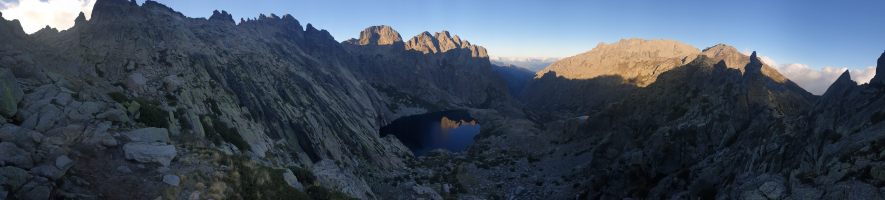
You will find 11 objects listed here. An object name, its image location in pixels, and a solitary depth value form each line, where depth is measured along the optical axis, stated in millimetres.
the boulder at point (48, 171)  15000
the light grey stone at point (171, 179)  17145
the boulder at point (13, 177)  13987
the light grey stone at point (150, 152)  18047
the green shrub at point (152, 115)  22733
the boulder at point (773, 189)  21516
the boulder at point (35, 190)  14000
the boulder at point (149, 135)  19594
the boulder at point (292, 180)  21859
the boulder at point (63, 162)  15688
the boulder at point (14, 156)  14938
